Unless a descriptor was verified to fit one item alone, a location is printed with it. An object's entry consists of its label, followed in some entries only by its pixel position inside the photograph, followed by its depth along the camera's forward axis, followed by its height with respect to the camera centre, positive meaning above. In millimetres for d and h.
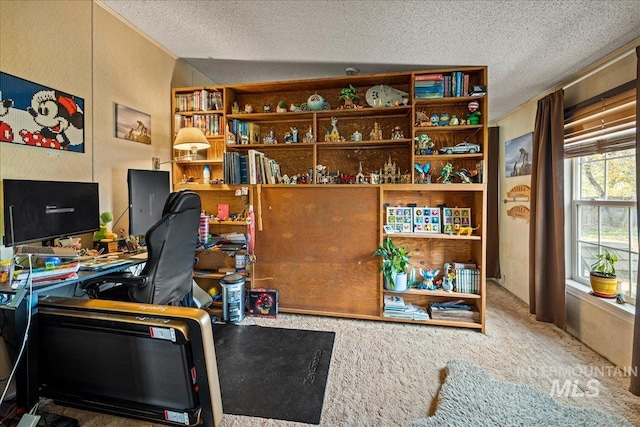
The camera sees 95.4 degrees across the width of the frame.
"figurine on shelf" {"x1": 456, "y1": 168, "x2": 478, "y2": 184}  2801 +361
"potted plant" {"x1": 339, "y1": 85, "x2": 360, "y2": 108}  2955 +1200
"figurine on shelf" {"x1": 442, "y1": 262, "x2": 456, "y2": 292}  2820 -654
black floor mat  1721 -1120
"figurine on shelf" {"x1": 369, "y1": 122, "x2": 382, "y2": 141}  2988 +807
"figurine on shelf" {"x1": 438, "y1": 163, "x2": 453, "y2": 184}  2846 +383
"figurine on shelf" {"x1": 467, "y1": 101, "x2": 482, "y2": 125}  2732 +934
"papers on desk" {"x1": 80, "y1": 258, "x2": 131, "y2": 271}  1790 -319
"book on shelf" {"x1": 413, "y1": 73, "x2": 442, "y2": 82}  2764 +1288
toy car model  2750 +601
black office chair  1710 -308
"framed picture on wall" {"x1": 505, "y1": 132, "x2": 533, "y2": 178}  3466 +715
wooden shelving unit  2838 +183
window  2238 +260
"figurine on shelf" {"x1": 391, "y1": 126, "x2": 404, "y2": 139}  2931 +809
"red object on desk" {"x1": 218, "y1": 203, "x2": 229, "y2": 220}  3283 +27
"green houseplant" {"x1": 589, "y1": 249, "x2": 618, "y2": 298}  2357 -536
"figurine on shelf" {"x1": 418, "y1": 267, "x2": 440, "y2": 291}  2881 -680
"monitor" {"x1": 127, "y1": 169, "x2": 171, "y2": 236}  2330 +143
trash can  2869 -859
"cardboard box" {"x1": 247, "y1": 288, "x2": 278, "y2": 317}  2984 -922
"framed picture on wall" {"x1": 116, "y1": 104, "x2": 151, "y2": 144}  2509 +817
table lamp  2677 +688
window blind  2141 +718
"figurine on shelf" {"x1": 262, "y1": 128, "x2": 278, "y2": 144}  3110 +806
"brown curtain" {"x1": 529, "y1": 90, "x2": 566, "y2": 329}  2744 -47
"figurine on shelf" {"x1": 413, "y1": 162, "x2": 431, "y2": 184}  2875 +392
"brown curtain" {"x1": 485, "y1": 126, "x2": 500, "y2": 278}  4273 +174
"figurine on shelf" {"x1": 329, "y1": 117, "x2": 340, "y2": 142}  3041 +841
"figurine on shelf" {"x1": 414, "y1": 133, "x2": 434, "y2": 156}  2836 +661
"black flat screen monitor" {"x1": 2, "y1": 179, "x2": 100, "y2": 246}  1605 +32
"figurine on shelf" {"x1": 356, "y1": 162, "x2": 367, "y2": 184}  3011 +351
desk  1496 -677
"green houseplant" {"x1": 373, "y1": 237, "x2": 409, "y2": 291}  2779 -504
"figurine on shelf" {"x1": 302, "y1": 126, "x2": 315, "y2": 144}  3065 +800
